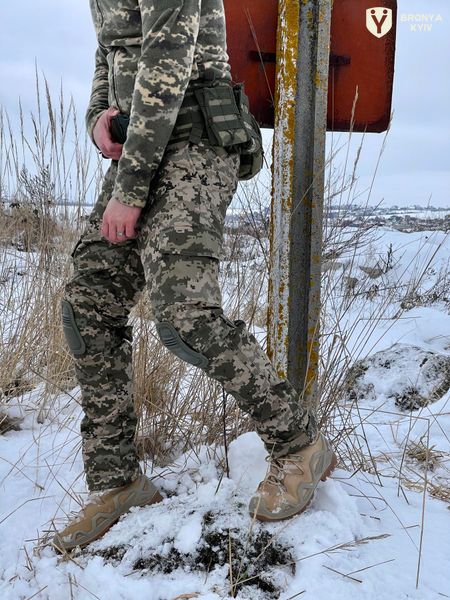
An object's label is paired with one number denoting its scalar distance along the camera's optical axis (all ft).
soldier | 4.02
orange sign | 5.39
